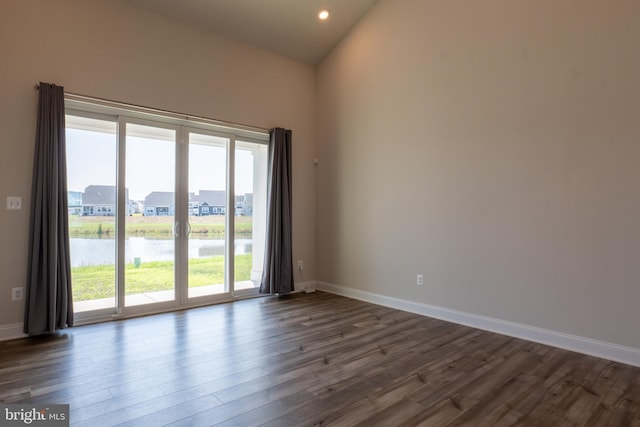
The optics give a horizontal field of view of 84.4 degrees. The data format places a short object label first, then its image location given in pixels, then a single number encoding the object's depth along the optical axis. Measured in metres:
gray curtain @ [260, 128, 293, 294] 5.29
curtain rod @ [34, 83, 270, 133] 3.80
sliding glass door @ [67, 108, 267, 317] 4.00
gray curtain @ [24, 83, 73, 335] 3.50
